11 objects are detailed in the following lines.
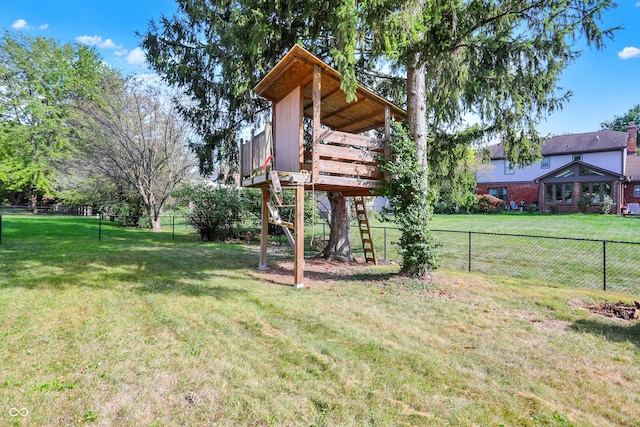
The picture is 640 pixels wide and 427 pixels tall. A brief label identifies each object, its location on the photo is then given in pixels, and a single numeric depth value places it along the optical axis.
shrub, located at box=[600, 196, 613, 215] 23.53
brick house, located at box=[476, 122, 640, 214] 25.47
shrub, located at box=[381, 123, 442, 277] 7.13
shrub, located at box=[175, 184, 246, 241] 14.71
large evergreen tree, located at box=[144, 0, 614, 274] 5.55
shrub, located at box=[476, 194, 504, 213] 28.78
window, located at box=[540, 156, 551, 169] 30.62
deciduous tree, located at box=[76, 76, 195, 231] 17.91
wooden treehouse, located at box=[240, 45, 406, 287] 6.85
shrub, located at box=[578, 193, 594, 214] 25.05
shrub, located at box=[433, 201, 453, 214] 28.88
